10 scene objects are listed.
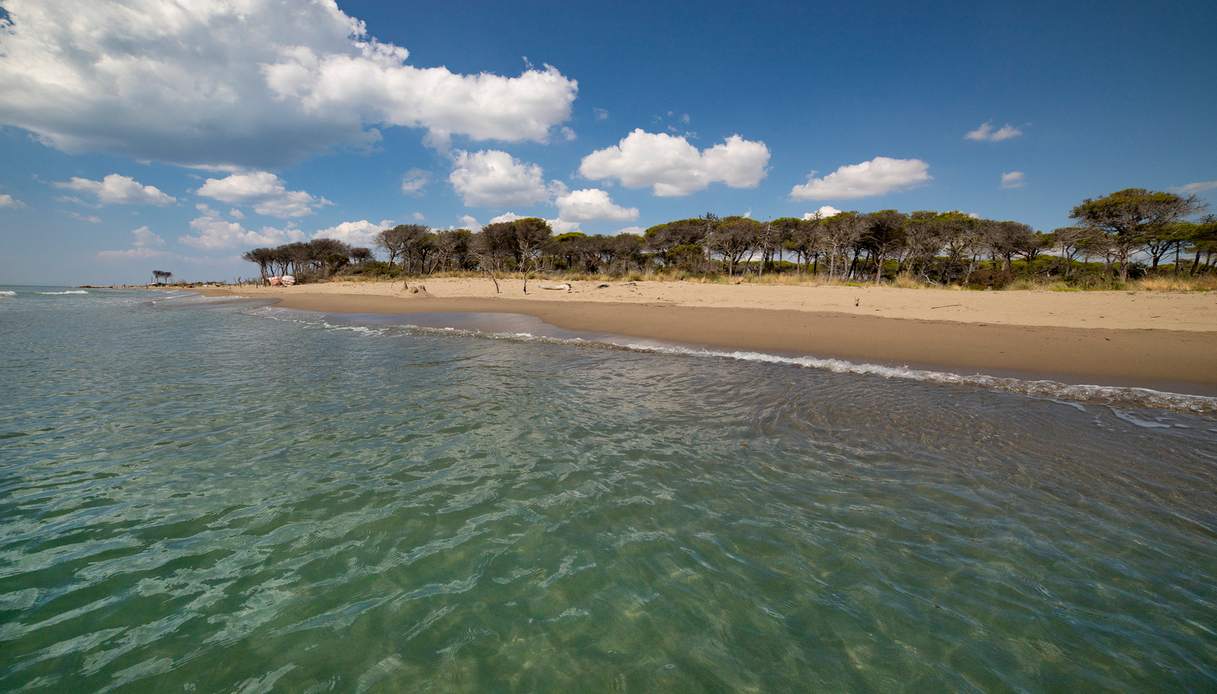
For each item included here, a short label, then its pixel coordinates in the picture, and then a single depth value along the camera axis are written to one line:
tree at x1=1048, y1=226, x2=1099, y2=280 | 35.29
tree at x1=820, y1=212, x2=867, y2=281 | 40.72
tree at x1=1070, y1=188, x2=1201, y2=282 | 28.11
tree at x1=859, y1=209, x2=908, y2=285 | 42.31
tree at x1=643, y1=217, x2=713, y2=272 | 54.81
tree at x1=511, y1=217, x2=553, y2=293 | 56.25
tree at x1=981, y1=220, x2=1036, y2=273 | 39.94
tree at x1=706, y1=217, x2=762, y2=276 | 45.75
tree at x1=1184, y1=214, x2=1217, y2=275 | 33.50
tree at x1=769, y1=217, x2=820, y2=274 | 47.09
